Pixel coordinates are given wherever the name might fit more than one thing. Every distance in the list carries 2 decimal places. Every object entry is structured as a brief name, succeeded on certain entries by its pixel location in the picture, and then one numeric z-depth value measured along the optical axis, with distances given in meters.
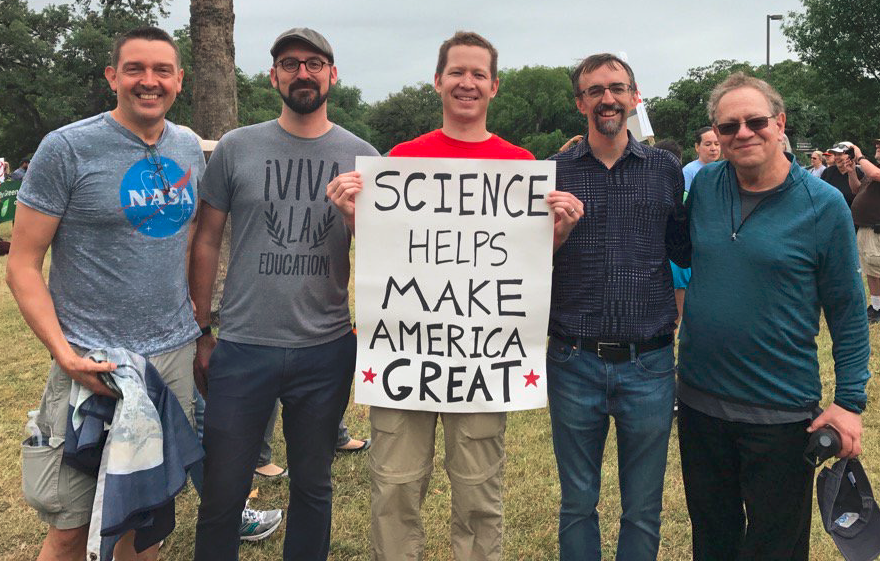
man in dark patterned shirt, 2.68
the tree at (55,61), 35.62
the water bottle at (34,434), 2.61
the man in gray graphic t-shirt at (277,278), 2.78
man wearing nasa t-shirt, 2.53
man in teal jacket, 2.46
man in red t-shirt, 2.74
